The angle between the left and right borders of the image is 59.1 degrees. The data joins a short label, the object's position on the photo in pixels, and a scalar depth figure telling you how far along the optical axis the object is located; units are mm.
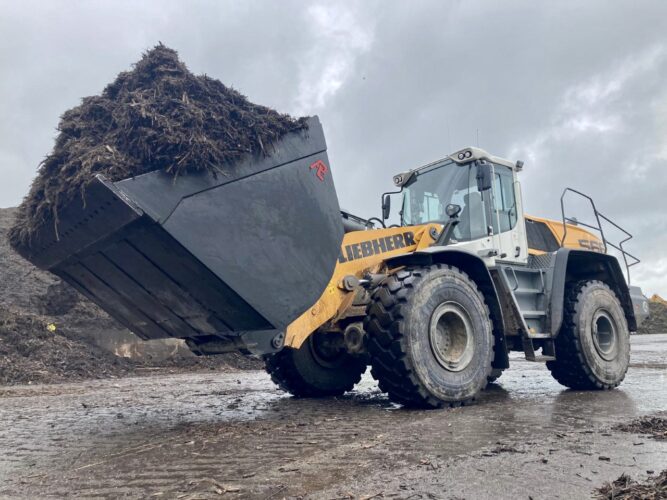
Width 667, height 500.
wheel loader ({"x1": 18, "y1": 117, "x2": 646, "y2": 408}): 4039
